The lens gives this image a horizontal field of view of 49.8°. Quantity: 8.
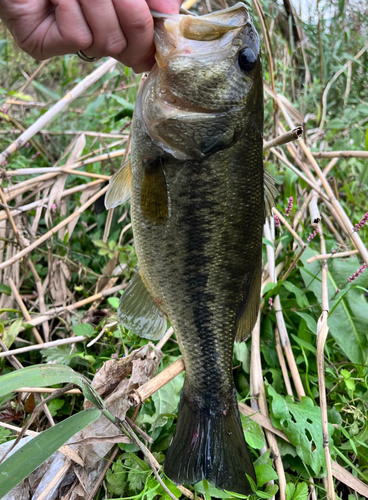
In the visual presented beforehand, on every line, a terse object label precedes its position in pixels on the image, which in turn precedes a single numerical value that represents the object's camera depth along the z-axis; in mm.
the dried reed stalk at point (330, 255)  406
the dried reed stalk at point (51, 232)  409
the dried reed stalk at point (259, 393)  322
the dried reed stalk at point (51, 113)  439
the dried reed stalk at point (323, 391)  286
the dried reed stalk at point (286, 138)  273
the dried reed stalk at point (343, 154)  398
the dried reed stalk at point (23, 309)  399
